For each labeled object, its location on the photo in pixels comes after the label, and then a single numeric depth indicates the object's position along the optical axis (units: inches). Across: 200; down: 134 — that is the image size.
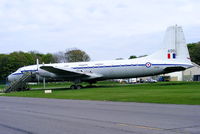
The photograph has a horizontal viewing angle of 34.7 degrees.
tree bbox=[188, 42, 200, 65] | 3378.4
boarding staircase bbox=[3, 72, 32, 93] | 1784.0
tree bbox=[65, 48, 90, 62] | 4355.3
